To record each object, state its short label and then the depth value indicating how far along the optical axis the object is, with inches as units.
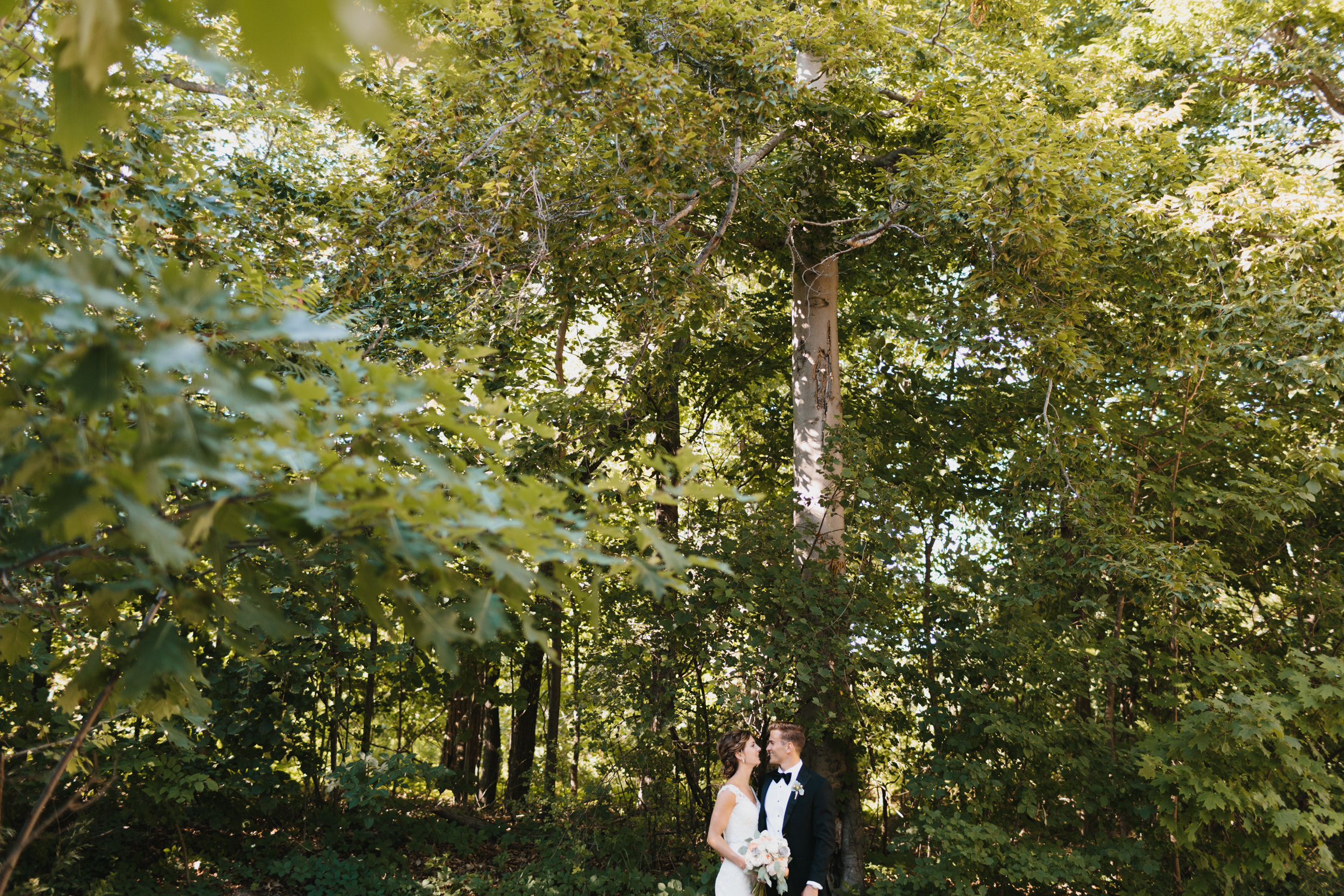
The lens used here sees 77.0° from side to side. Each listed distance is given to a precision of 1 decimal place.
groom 164.7
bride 162.1
